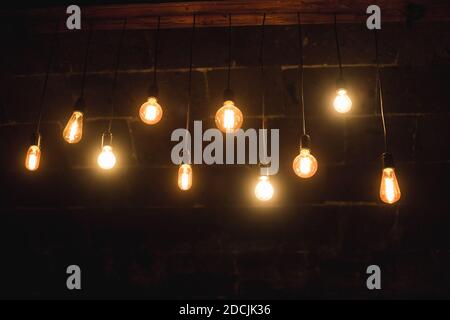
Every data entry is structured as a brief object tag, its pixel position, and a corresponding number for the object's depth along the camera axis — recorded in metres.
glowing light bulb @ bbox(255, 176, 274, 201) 3.22
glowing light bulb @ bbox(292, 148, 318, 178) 2.86
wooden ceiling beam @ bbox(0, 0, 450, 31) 3.36
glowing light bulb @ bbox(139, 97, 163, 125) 3.07
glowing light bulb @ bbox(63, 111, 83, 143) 3.01
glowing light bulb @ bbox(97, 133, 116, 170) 3.16
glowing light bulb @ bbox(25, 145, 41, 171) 3.11
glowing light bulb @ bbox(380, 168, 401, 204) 2.78
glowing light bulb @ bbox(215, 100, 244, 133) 2.87
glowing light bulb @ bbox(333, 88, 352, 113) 3.12
